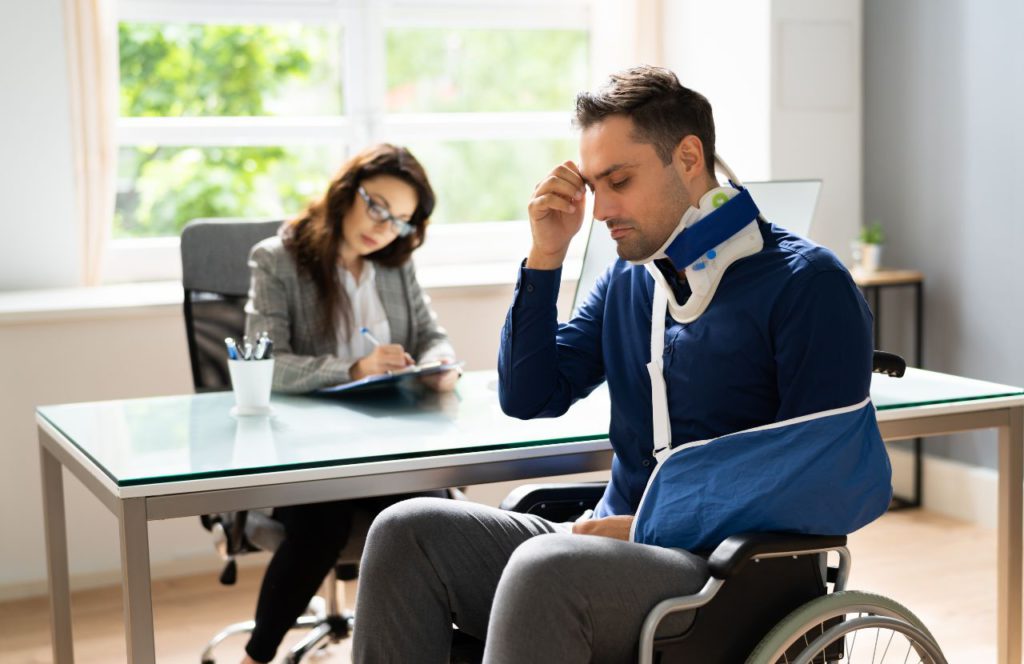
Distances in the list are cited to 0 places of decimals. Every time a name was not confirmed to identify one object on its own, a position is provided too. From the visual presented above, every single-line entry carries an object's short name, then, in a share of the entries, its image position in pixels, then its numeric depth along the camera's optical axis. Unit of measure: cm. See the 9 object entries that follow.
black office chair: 282
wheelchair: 156
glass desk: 174
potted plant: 403
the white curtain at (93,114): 365
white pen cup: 218
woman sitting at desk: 267
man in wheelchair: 155
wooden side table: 396
